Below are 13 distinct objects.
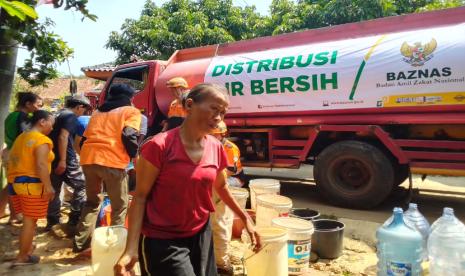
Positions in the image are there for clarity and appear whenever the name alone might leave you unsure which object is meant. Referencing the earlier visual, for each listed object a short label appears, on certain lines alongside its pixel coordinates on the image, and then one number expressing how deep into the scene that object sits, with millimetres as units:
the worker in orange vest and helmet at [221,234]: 3230
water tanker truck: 4797
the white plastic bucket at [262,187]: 4301
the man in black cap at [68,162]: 4172
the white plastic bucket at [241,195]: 3855
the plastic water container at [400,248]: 2689
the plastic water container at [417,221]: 3156
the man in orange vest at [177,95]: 4170
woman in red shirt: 1751
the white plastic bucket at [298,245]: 3123
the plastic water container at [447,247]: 2688
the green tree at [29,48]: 3061
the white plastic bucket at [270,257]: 2779
